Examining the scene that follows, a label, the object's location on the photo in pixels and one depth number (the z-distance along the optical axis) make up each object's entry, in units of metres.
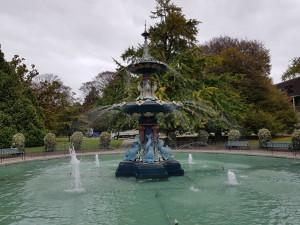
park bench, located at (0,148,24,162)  19.53
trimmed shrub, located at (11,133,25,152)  20.70
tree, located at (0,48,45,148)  24.61
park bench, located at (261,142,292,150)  20.02
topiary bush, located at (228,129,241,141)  23.41
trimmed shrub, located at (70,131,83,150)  24.14
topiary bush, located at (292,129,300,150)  19.11
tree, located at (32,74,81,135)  37.69
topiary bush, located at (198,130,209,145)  26.76
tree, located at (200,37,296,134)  32.81
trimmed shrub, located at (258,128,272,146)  21.34
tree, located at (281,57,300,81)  28.28
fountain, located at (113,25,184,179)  11.69
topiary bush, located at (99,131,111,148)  24.73
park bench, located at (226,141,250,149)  22.27
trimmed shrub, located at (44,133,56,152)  22.78
